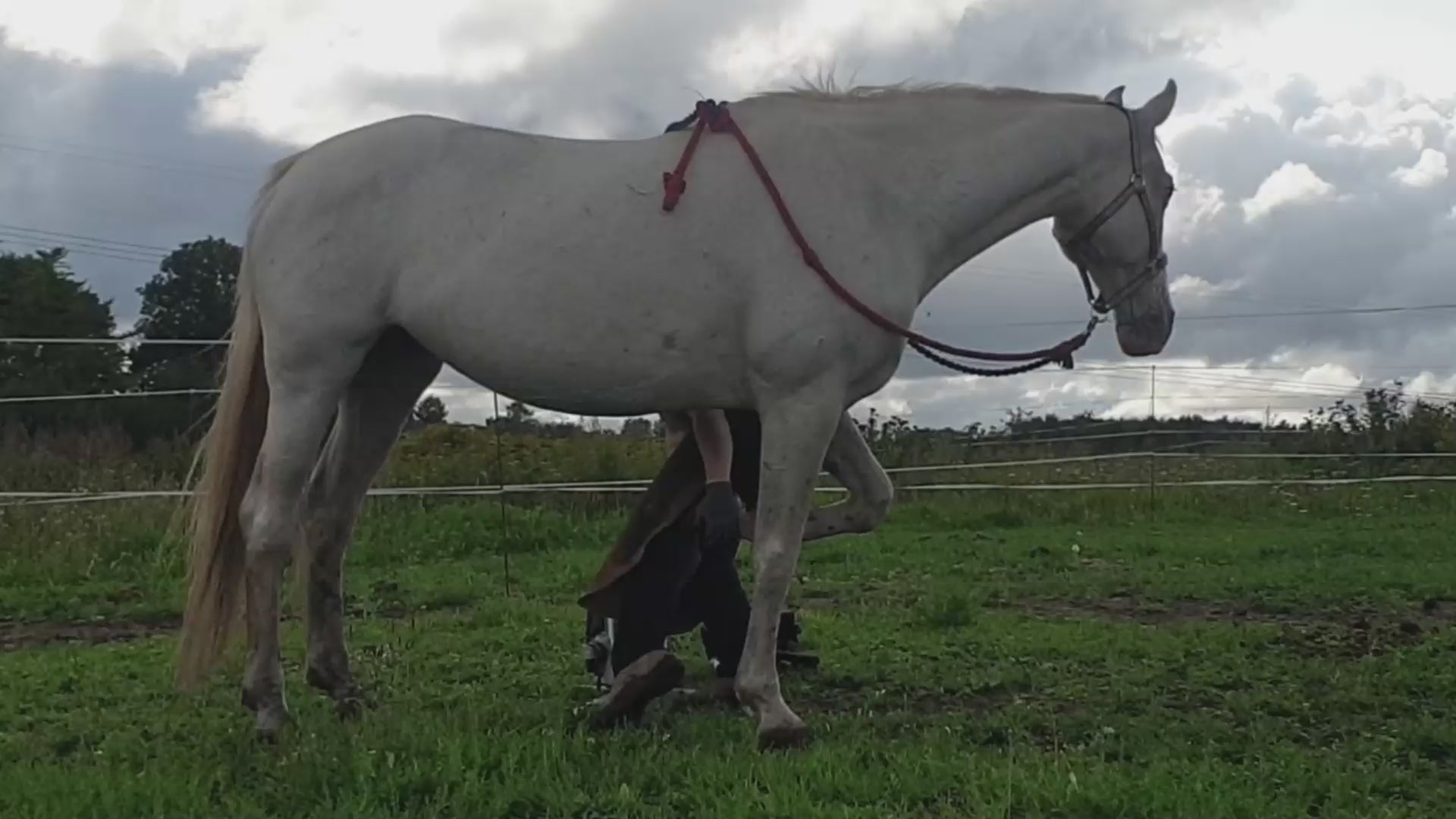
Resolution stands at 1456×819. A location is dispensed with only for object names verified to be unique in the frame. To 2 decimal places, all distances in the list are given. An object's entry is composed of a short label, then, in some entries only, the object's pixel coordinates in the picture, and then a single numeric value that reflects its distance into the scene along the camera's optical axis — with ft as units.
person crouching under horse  12.71
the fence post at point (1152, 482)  37.35
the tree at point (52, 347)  43.83
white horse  11.78
